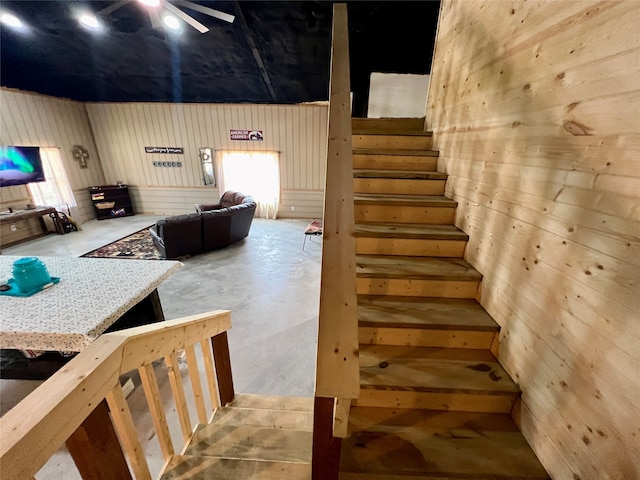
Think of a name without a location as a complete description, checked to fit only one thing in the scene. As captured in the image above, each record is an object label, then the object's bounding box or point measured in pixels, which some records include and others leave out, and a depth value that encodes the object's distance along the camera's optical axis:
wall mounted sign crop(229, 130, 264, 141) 6.70
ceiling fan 2.90
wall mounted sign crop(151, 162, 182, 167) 7.05
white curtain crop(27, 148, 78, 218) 5.63
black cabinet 6.68
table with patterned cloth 1.48
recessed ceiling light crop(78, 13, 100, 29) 3.60
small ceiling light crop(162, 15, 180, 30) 3.38
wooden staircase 1.10
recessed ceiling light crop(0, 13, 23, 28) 3.82
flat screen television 4.89
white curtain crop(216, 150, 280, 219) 6.91
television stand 4.87
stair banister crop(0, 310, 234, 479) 0.52
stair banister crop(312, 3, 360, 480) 0.63
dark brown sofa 4.16
